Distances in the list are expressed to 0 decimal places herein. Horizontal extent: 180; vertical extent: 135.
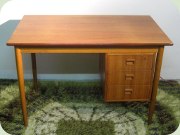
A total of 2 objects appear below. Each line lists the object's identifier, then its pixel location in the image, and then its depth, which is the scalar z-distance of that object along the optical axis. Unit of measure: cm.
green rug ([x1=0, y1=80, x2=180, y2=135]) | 202
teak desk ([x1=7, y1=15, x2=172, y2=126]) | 176
